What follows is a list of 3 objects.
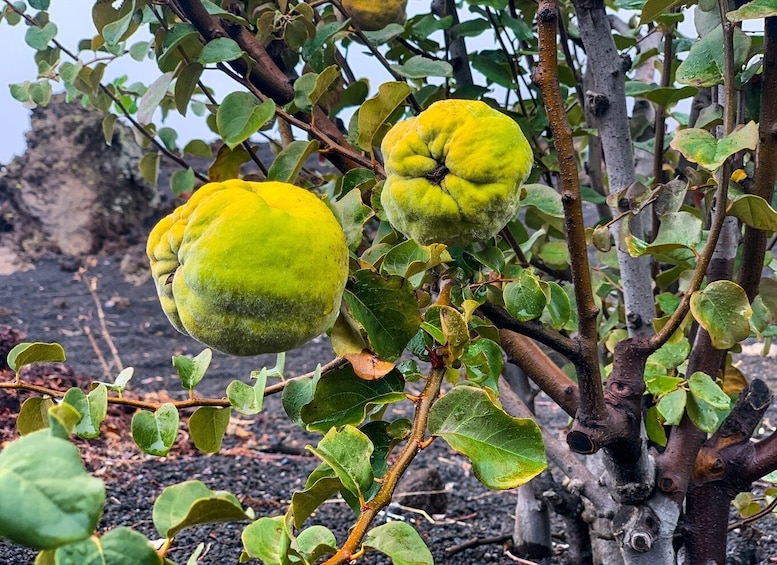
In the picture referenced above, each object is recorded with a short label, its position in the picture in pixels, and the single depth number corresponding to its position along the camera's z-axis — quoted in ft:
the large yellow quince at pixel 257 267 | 1.53
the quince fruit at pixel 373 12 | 3.33
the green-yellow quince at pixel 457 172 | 1.77
